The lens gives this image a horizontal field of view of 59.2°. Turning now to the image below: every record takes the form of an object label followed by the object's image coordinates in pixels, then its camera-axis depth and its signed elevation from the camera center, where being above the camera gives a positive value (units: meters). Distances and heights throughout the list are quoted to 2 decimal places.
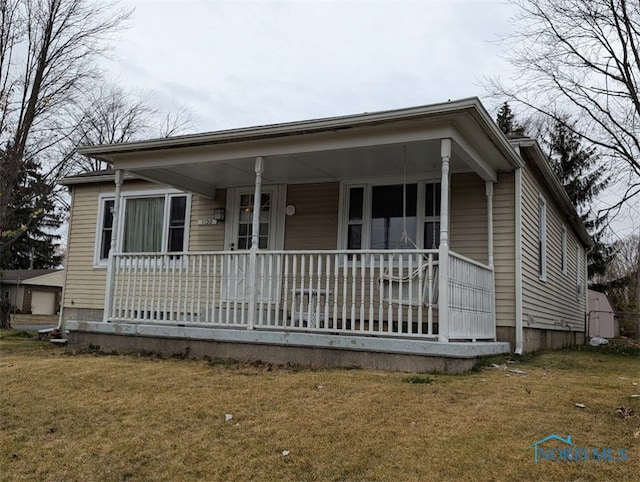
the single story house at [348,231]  6.46 +1.34
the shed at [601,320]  21.55 +0.09
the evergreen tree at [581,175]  25.08 +6.56
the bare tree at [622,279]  26.44 +2.19
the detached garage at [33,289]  38.09 +0.84
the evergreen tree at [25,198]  14.29 +2.99
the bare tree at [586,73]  13.68 +6.64
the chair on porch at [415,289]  6.31 +0.32
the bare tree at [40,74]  13.53 +6.03
